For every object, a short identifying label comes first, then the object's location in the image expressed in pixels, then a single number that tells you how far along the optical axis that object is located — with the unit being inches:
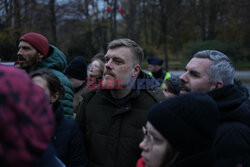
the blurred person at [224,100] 66.7
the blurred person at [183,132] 51.7
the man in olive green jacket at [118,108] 84.9
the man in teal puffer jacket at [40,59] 110.3
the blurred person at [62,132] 84.8
